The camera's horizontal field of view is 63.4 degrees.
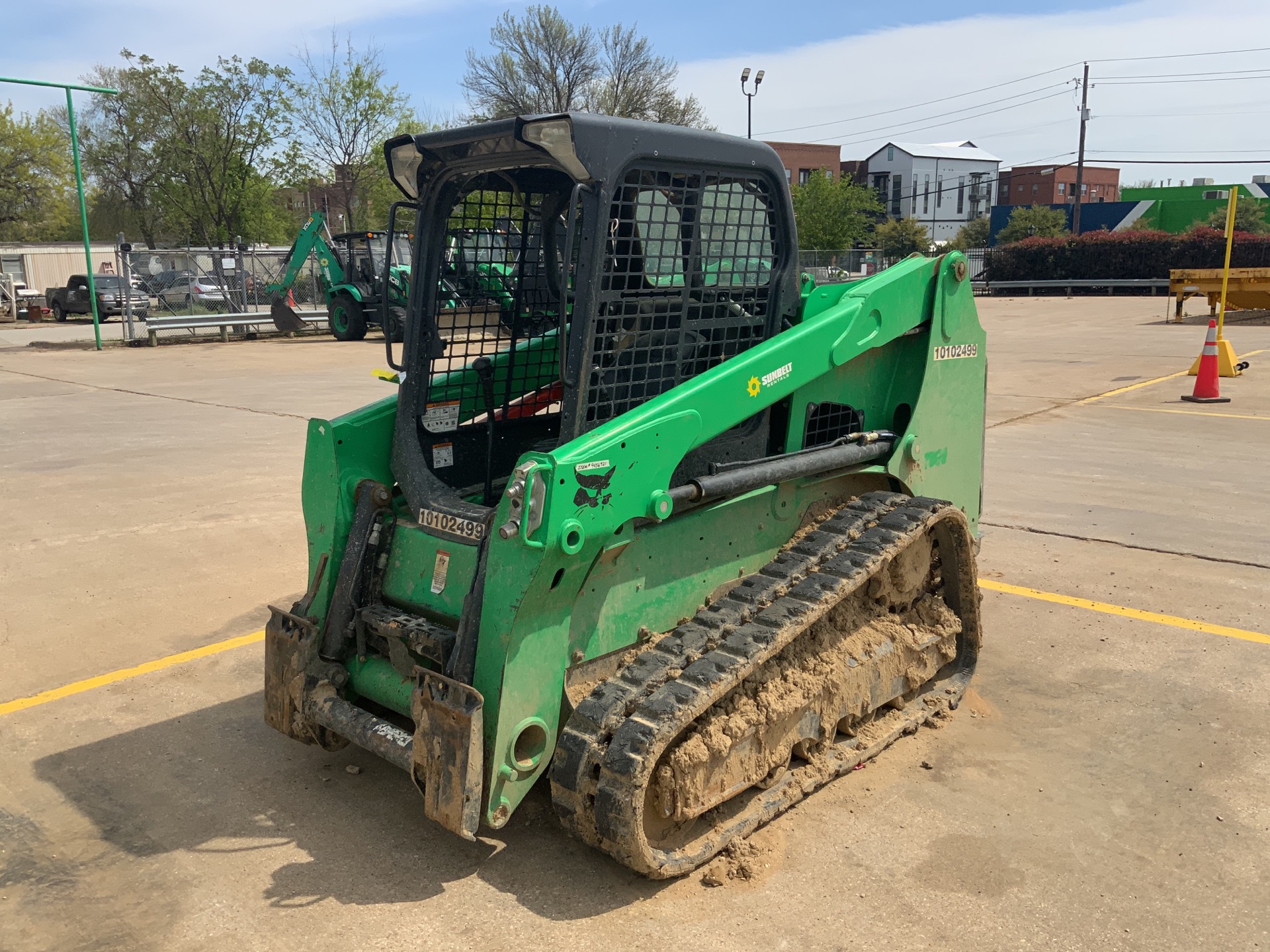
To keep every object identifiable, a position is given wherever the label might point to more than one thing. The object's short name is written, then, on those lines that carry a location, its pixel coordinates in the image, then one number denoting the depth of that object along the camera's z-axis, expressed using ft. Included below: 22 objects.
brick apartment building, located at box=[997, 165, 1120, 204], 302.45
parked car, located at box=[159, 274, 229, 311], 86.94
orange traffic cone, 42.73
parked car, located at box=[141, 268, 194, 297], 85.25
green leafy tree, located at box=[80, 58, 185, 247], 129.70
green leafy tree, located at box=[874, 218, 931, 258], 171.32
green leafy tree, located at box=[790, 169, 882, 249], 178.70
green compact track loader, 10.55
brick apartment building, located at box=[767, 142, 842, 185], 253.65
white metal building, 139.95
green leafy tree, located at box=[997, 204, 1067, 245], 174.19
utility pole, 174.91
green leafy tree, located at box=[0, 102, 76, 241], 169.07
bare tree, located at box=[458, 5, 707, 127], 156.76
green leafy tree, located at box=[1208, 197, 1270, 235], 171.32
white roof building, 273.54
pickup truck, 86.63
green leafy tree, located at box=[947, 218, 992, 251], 197.47
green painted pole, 72.54
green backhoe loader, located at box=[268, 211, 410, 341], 76.38
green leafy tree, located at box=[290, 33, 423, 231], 139.23
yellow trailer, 74.38
